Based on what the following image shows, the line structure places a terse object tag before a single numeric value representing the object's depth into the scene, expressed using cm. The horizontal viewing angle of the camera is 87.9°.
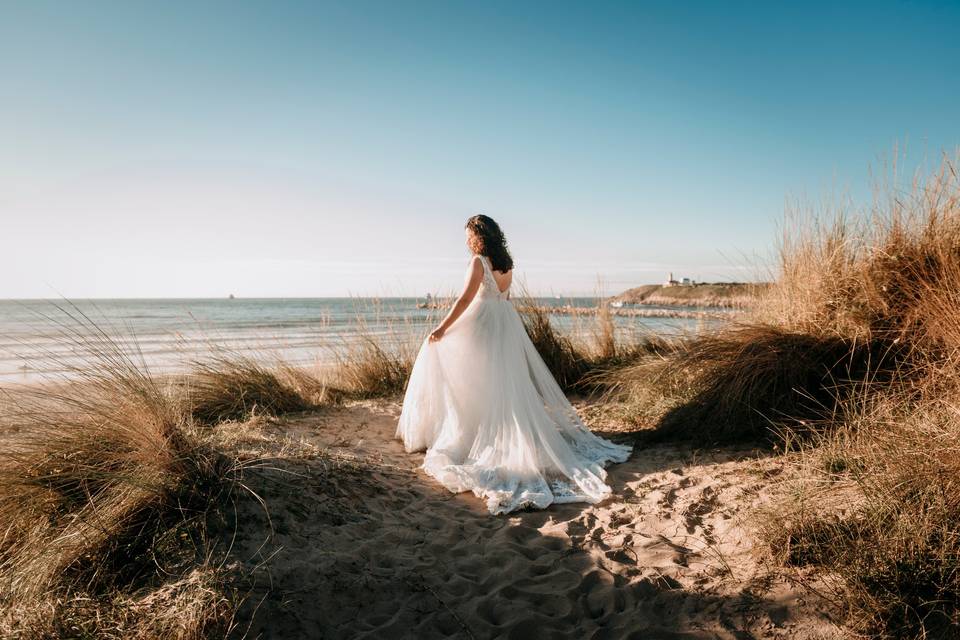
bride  407
